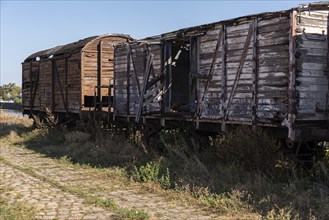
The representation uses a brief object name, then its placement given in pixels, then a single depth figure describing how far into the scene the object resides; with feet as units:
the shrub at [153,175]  26.43
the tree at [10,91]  325.21
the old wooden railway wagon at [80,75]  53.21
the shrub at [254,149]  26.06
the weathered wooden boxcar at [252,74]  25.31
